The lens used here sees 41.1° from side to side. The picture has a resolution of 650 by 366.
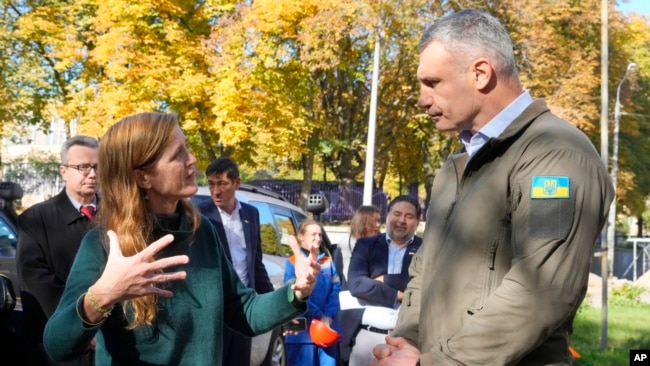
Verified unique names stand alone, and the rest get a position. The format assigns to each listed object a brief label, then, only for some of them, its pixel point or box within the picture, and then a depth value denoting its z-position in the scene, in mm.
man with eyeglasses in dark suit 4934
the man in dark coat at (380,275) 7270
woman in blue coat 8305
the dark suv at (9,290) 5942
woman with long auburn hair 2973
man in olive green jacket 2402
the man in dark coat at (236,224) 6504
